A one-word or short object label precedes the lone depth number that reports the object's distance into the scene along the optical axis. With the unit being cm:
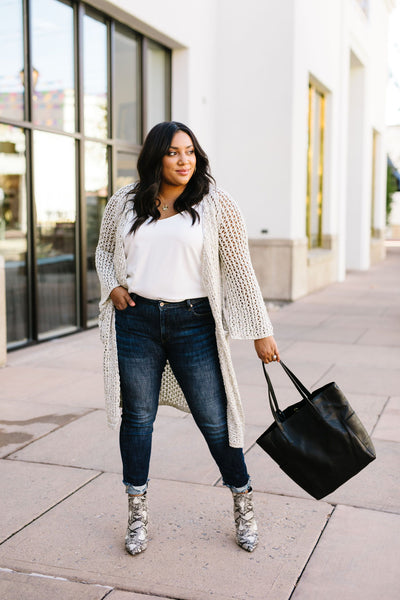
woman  301
